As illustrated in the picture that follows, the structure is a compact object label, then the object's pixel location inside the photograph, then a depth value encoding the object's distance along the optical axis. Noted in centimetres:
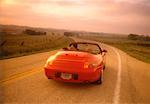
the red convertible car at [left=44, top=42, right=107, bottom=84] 395
